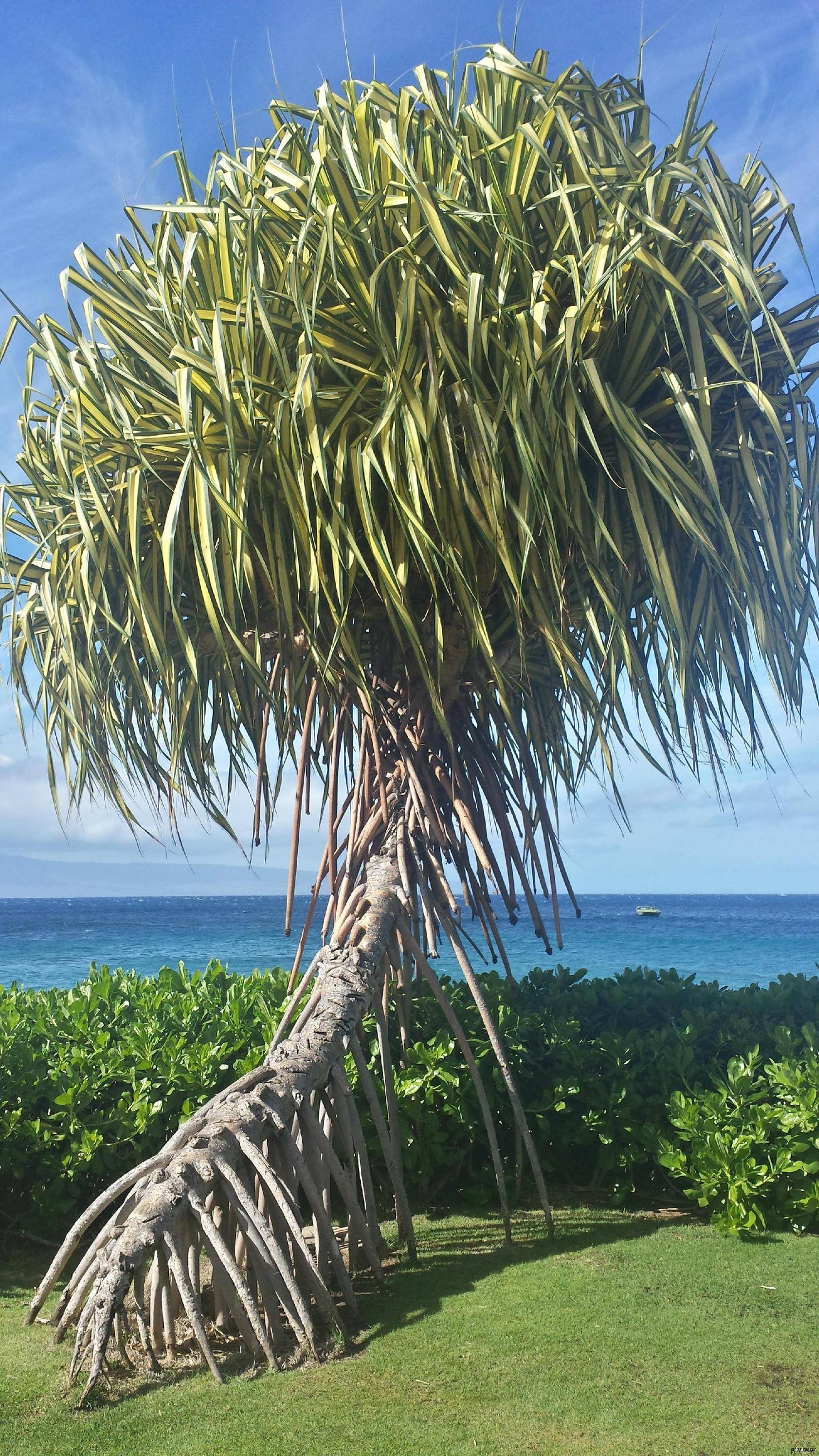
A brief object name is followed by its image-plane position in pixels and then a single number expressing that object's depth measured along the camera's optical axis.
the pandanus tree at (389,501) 3.01
